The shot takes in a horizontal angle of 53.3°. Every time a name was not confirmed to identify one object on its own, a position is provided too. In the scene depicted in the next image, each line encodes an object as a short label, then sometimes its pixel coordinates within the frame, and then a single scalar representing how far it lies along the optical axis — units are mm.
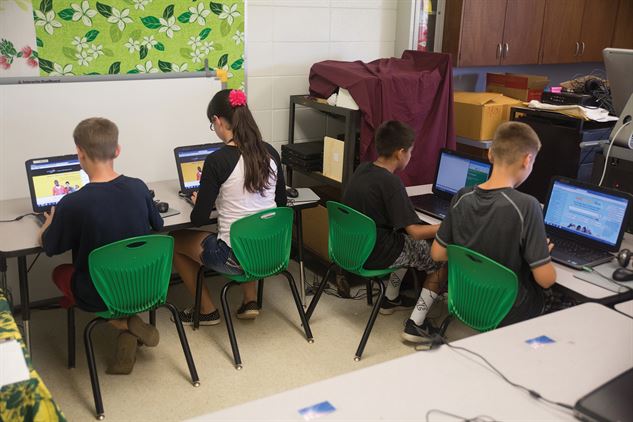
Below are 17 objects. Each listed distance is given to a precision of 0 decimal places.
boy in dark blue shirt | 2512
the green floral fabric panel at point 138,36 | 3227
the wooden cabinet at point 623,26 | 5113
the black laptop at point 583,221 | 2527
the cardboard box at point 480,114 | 4125
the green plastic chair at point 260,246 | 2879
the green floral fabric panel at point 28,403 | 1678
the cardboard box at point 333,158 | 3756
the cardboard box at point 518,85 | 4453
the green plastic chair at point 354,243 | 2893
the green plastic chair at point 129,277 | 2480
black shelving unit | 3614
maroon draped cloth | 3598
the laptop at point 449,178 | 3225
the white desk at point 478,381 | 1493
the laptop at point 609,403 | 1417
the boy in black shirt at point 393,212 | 2941
